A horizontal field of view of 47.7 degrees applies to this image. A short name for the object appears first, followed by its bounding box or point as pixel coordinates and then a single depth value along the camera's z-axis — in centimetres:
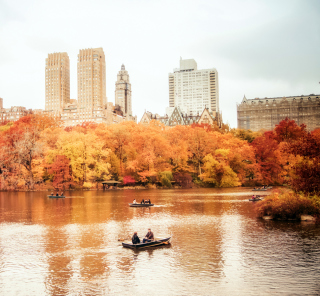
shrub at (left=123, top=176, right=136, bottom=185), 7719
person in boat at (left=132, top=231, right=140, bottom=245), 2323
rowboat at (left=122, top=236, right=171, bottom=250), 2306
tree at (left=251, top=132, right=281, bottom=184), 7606
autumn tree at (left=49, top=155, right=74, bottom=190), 7219
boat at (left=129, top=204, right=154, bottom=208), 4364
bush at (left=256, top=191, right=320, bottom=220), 3012
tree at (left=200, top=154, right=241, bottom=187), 7631
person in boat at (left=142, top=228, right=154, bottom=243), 2376
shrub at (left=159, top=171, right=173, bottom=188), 7600
